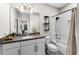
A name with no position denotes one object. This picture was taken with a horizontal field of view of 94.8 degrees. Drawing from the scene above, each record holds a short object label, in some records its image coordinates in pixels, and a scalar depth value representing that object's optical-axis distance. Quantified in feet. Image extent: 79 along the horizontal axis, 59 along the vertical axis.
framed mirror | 4.70
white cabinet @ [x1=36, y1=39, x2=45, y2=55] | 4.85
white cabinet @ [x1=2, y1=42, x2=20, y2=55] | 4.40
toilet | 4.85
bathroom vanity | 4.46
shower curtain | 4.75
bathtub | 4.82
